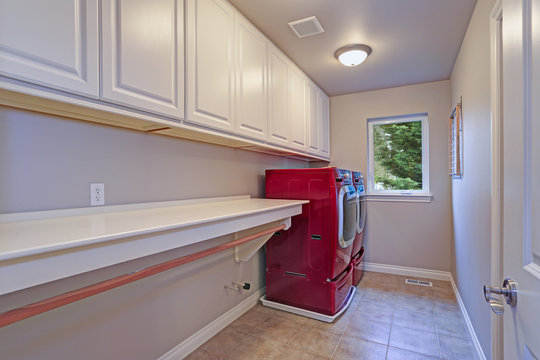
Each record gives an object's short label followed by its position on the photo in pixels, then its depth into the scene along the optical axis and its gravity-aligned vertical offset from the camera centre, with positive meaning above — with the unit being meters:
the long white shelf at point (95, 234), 0.69 -0.17
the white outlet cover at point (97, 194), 1.27 -0.06
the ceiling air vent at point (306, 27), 2.00 +1.17
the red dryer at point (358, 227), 2.83 -0.53
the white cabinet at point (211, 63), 1.48 +0.69
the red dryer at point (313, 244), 2.25 -0.57
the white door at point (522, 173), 0.54 +0.01
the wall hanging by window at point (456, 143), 2.29 +0.31
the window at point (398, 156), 3.36 +0.29
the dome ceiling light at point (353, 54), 2.38 +1.12
